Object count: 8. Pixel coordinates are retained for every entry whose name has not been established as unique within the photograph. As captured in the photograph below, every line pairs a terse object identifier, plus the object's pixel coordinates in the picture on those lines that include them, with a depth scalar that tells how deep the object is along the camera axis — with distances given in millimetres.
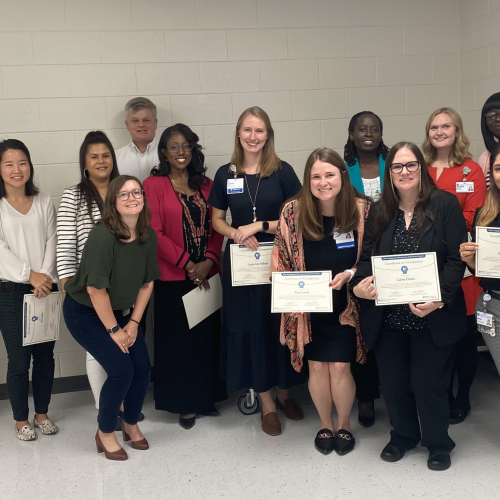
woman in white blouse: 3467
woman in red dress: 3314
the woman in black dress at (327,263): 3049
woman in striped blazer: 3389
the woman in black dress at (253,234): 3383
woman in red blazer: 3562
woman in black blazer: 2848
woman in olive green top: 3049
